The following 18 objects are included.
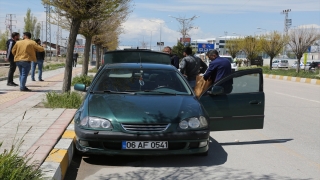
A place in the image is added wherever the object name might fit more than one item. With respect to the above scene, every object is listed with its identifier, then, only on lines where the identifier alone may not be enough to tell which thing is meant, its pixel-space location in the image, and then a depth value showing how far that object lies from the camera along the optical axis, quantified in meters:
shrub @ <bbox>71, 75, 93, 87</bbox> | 17.00
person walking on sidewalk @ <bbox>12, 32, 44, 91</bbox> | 13.03
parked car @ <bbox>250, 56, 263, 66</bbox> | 58.77
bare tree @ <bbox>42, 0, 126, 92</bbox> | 11.56
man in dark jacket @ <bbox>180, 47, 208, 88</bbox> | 10.95
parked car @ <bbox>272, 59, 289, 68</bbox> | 66.44
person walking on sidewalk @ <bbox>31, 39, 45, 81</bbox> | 18.47
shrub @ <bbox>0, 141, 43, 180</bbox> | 3.91
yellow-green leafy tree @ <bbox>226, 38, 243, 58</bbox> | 68.28
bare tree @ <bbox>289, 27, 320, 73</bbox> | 37.75
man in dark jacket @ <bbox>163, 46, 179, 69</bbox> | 13.55
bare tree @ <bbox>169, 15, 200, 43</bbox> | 58.78
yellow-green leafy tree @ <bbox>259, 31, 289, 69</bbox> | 47.81
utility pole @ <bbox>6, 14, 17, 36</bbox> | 95.56
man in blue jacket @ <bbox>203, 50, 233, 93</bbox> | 8.76
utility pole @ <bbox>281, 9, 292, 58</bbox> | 96.84
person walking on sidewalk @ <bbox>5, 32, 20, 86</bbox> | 14.37
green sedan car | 5.77
